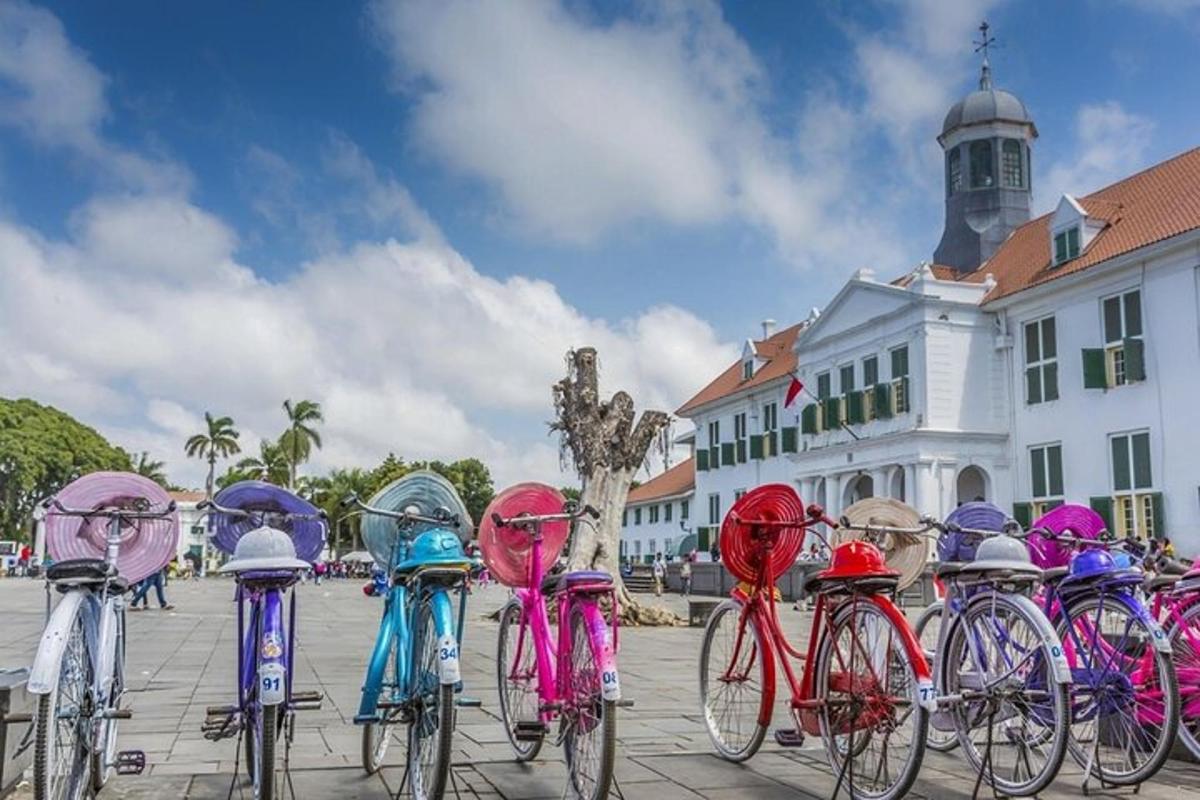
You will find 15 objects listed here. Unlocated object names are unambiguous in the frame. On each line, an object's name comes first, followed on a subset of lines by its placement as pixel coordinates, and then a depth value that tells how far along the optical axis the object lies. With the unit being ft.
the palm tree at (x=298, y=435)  252.21
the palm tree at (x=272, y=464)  255.50
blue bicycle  15.17
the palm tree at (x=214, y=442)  291.79
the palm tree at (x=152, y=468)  329.40
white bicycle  13.84
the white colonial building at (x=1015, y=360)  79.92
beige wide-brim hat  24.39
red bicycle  16.49
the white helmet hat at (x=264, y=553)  15.76
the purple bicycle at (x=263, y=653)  14.44
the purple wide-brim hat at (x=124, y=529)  18.83
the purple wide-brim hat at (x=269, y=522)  19.35
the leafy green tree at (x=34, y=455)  206.69
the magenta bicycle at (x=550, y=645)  15.92
